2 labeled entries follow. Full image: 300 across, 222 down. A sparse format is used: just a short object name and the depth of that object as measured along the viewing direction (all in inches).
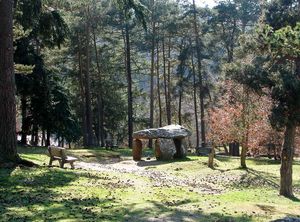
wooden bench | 772.6
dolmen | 1231.4
